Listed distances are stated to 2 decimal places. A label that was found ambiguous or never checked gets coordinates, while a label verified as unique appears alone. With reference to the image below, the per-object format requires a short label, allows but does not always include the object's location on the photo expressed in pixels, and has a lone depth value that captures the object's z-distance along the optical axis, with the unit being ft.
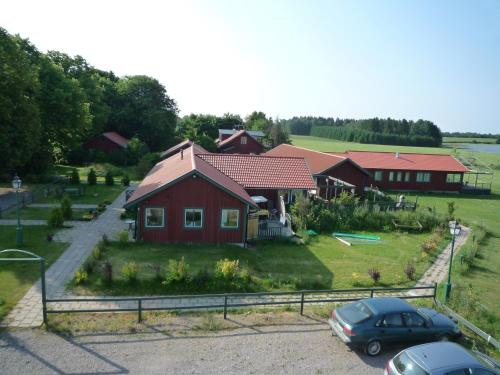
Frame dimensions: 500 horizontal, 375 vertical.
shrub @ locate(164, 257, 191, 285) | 55.57
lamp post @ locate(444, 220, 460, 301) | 56.39
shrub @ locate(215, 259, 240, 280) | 57.93
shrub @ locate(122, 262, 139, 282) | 56.13
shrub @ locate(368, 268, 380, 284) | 62.39
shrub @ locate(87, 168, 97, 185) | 139.13
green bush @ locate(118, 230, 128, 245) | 73.05
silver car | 33.65
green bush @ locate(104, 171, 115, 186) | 139.95
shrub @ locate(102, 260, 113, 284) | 55.62
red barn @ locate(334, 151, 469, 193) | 165.17
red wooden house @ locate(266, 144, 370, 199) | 127.78
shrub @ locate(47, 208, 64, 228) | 83.10
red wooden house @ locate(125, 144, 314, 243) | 74.59
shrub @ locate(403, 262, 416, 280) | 65.70
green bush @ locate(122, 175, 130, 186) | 141.90
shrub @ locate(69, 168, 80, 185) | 135.64
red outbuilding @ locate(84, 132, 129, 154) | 200.61
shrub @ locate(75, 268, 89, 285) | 55.68
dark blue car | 41.01
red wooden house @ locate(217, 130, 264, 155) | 212.23
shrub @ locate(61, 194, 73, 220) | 89.96
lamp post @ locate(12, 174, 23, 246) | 70.85
